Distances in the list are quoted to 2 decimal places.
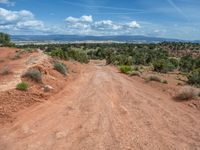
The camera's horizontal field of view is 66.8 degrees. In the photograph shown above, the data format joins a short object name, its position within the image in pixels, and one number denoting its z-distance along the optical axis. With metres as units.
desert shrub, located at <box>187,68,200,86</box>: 12.44
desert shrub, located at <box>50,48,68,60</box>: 20.17
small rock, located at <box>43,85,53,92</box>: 7.79
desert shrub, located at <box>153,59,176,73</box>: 22.54
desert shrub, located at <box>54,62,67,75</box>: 10.69
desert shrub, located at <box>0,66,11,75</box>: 8.62
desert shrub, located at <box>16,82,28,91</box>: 7.08
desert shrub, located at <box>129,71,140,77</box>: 13.69
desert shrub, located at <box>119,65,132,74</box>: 15.89
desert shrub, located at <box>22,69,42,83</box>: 8.06
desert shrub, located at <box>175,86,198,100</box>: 7.77
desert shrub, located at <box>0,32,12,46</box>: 28.94
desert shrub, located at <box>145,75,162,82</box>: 11.10
